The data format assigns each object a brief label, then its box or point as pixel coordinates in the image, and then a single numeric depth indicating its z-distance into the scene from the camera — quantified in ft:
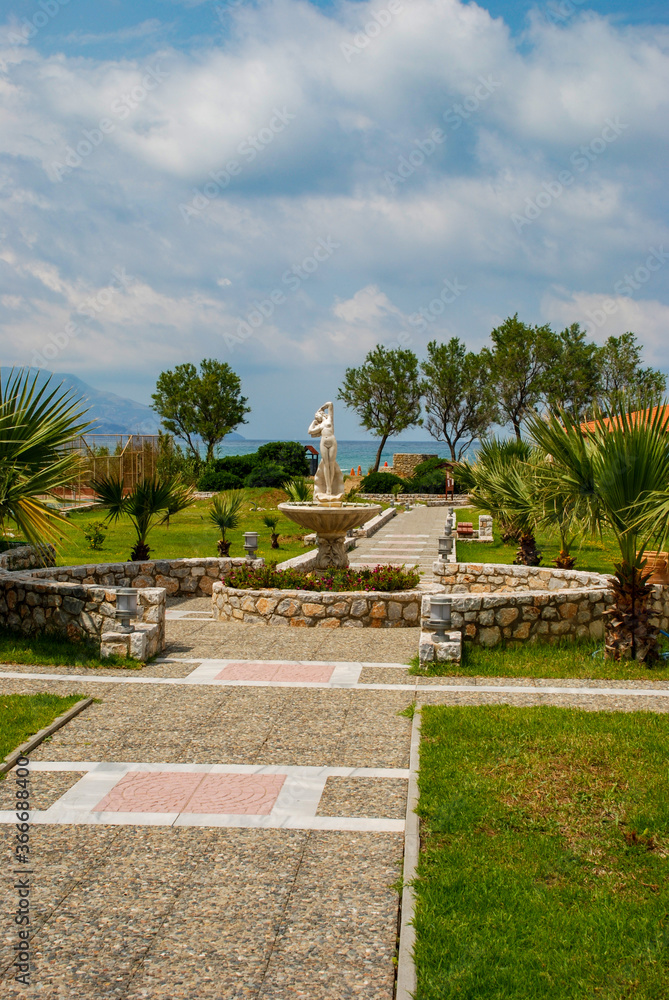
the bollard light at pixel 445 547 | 55.36
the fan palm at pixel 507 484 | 49.80
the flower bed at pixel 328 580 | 38.63
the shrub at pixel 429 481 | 165.99
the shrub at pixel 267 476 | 132.08
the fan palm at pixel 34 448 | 29.07
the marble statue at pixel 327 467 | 44.80
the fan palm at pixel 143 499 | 45.27
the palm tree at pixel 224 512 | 54.95
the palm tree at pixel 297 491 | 65.36
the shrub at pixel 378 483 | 161.99
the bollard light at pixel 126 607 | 29.35
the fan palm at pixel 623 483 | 26.55
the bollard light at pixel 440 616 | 28.27
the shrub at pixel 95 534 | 62.49
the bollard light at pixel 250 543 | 47.65
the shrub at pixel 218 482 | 138.31
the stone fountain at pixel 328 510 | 42.27
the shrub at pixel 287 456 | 145.89
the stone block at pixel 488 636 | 30.25
